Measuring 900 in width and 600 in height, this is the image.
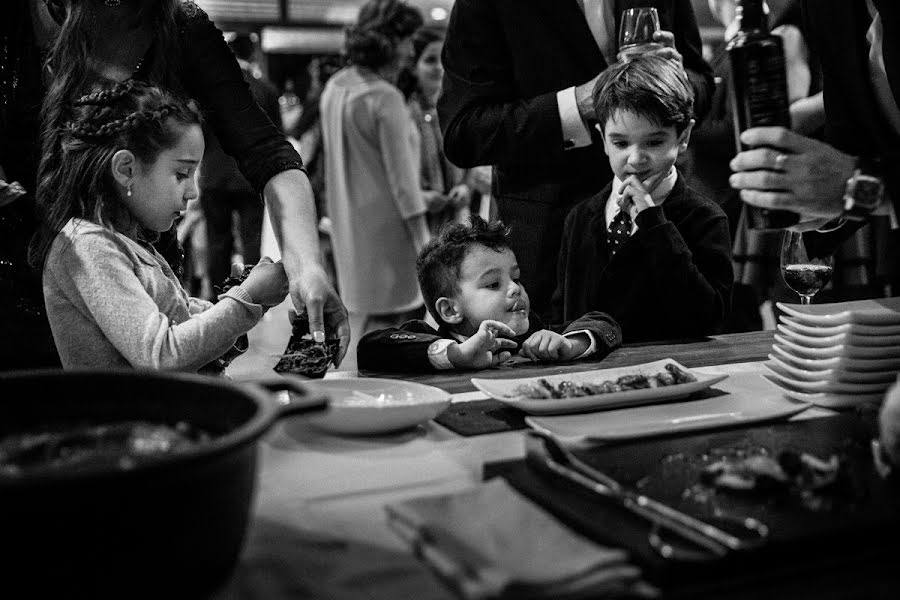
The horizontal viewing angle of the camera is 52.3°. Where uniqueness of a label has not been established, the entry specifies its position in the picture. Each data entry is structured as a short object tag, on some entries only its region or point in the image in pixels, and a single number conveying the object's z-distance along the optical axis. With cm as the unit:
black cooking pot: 69
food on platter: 149
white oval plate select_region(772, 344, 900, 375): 148
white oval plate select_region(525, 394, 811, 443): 130
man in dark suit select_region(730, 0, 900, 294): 138
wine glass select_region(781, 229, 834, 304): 213
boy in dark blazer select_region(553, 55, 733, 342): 226
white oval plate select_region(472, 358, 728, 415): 142
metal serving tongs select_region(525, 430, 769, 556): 88
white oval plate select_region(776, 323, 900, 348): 148
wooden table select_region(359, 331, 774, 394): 182
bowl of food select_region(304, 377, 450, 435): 130
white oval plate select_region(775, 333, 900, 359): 148
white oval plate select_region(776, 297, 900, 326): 148
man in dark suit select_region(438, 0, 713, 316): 253
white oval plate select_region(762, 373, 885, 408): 146
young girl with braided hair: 176
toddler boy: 192
